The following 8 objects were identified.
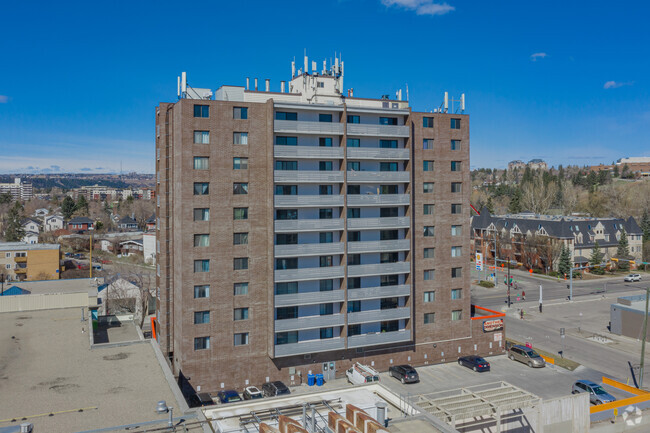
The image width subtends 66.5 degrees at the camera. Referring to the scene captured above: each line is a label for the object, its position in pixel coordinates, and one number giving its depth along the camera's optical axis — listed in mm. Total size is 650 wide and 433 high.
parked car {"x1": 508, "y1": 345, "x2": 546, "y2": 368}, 48156
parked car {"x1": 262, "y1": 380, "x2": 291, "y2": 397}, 39938
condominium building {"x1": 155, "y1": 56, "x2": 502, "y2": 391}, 40500
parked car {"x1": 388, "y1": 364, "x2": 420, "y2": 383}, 44031
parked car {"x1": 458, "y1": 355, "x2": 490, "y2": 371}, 46875
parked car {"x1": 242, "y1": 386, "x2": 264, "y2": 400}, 39188
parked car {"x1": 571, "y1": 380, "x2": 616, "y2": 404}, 38750
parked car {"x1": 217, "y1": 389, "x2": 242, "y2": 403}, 39188
